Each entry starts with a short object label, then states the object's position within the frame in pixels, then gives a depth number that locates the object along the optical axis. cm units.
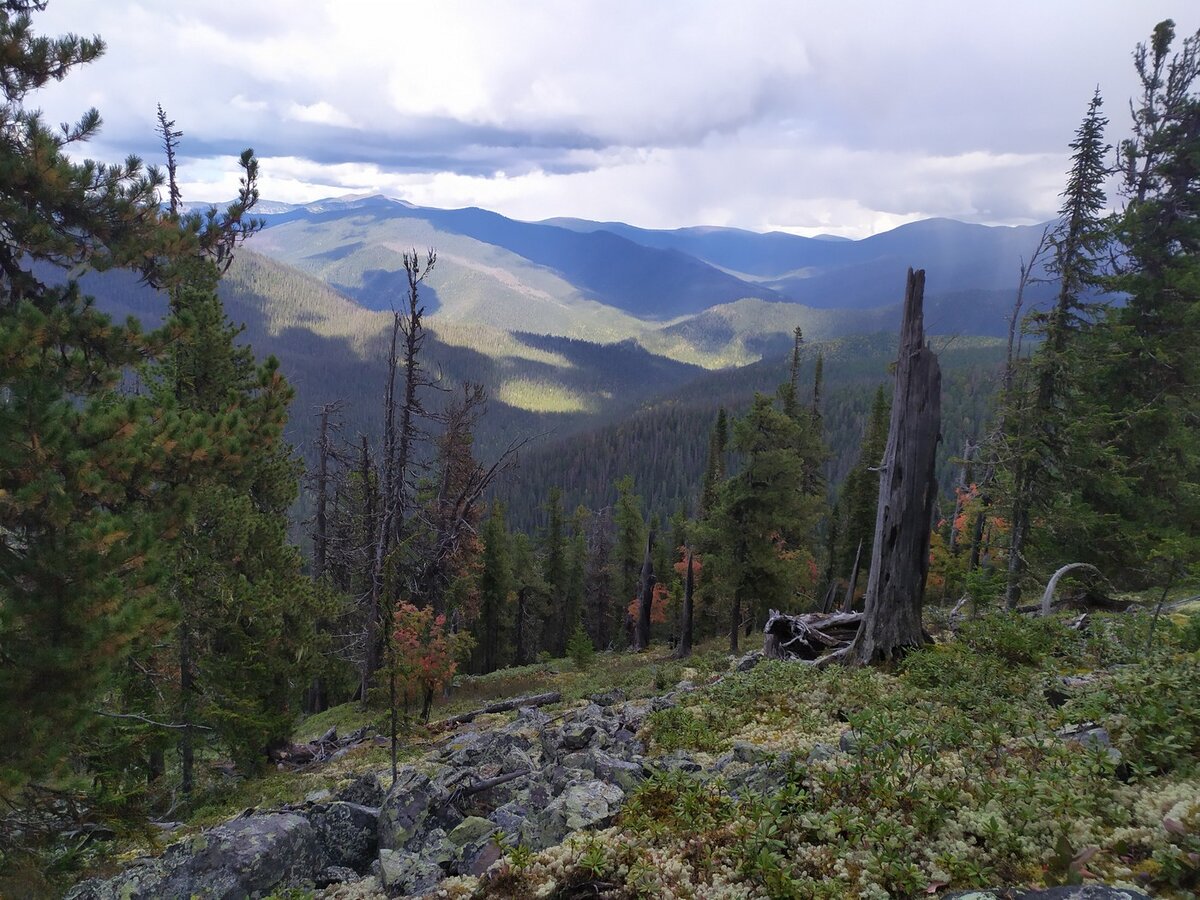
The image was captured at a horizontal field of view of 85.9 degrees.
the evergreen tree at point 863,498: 3775
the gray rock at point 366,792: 848
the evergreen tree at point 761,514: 2492
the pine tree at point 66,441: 643
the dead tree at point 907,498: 1016
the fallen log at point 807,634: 1338
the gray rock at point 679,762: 693
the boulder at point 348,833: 704
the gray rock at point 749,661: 1427
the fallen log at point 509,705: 1809
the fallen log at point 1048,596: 1054
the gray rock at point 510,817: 644
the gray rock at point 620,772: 658
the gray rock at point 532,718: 1341
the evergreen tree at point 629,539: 5209
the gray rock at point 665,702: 1050
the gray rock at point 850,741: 593
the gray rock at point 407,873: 555
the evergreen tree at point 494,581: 4209
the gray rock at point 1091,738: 464
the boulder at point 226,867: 620
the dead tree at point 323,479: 2469
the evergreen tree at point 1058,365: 1792
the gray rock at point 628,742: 876
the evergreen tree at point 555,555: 5250
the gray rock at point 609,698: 1421
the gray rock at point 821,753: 587
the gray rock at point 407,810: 691
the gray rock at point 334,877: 662
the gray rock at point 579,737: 955
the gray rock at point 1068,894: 304
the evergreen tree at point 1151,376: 1842
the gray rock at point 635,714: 1044
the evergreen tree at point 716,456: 4656
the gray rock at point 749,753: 688
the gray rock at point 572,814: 564
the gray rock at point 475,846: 550
